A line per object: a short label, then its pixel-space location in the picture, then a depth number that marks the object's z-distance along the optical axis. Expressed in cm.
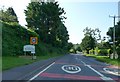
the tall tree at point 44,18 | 2962
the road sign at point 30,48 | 1523
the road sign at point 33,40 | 1405
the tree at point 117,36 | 2399
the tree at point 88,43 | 5276
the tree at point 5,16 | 2914
